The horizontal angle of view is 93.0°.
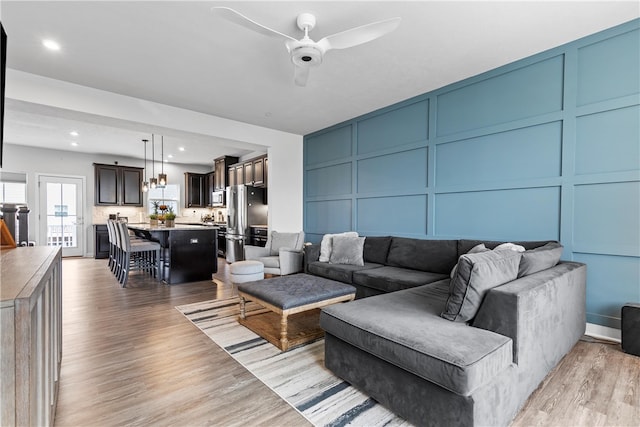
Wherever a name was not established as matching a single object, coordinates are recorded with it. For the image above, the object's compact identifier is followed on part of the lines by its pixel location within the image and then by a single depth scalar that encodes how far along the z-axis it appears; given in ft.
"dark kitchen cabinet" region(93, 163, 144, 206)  26.40
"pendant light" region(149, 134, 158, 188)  22.63
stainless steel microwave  27.58
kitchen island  16.43
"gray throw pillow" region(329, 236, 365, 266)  13.55
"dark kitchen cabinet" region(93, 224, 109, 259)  25.62
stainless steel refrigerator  21.83
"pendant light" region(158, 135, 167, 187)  22.03
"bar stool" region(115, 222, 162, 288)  15.80
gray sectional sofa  4.90
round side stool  13.26
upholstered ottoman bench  8.48
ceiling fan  6.72
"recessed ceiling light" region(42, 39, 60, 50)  9.45
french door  24.34
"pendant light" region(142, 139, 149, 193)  22.56
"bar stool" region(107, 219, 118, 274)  19.29
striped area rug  5.77
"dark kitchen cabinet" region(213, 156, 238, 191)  26.66
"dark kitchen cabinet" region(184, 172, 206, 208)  30.76
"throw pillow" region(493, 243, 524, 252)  9.01
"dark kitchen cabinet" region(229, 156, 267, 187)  21.69
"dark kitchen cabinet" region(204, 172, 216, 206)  31.53
